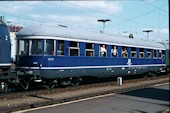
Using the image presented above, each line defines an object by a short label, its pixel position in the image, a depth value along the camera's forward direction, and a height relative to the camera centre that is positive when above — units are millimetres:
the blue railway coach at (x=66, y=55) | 15922 +294
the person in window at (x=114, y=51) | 21344 +591
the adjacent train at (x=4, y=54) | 13711 +241
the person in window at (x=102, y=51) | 20023 +585
